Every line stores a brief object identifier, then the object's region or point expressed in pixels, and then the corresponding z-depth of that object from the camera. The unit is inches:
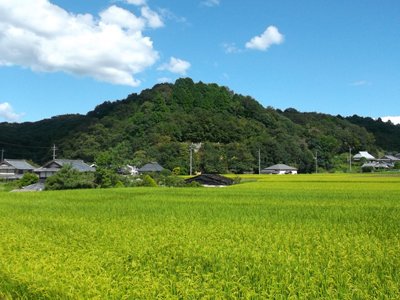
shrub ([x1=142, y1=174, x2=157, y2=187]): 1338.6
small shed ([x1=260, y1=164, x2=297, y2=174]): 2657.5
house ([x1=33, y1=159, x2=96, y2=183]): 1526.8
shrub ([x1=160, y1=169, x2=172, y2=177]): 1947.6
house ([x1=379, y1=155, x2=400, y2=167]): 3452.3
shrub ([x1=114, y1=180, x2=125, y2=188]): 1204.8
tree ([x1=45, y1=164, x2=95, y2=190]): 1111.0
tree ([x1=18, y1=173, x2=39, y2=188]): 1435.3
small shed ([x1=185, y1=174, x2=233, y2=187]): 1374.3
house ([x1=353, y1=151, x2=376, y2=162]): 3518.7
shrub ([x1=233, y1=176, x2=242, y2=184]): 1423.5
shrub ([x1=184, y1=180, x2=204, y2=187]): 1189.0
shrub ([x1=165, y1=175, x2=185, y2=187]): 1249.0
